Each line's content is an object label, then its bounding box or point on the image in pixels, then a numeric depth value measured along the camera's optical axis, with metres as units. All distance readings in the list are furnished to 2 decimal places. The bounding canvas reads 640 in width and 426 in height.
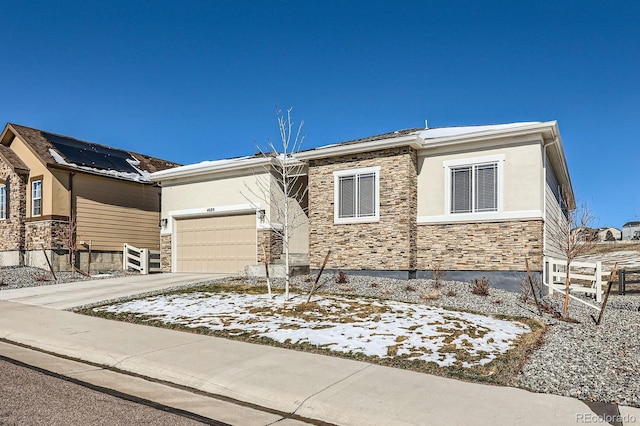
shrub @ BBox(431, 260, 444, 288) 13.82
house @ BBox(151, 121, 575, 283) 13.75
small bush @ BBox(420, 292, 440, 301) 12.02
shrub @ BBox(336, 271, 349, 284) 14.55
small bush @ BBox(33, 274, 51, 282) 16.86
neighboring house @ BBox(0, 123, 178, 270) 20.06
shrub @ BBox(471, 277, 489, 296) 12.68
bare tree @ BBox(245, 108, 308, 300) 17.30
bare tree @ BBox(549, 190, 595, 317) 10.23
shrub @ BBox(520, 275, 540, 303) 12.04
